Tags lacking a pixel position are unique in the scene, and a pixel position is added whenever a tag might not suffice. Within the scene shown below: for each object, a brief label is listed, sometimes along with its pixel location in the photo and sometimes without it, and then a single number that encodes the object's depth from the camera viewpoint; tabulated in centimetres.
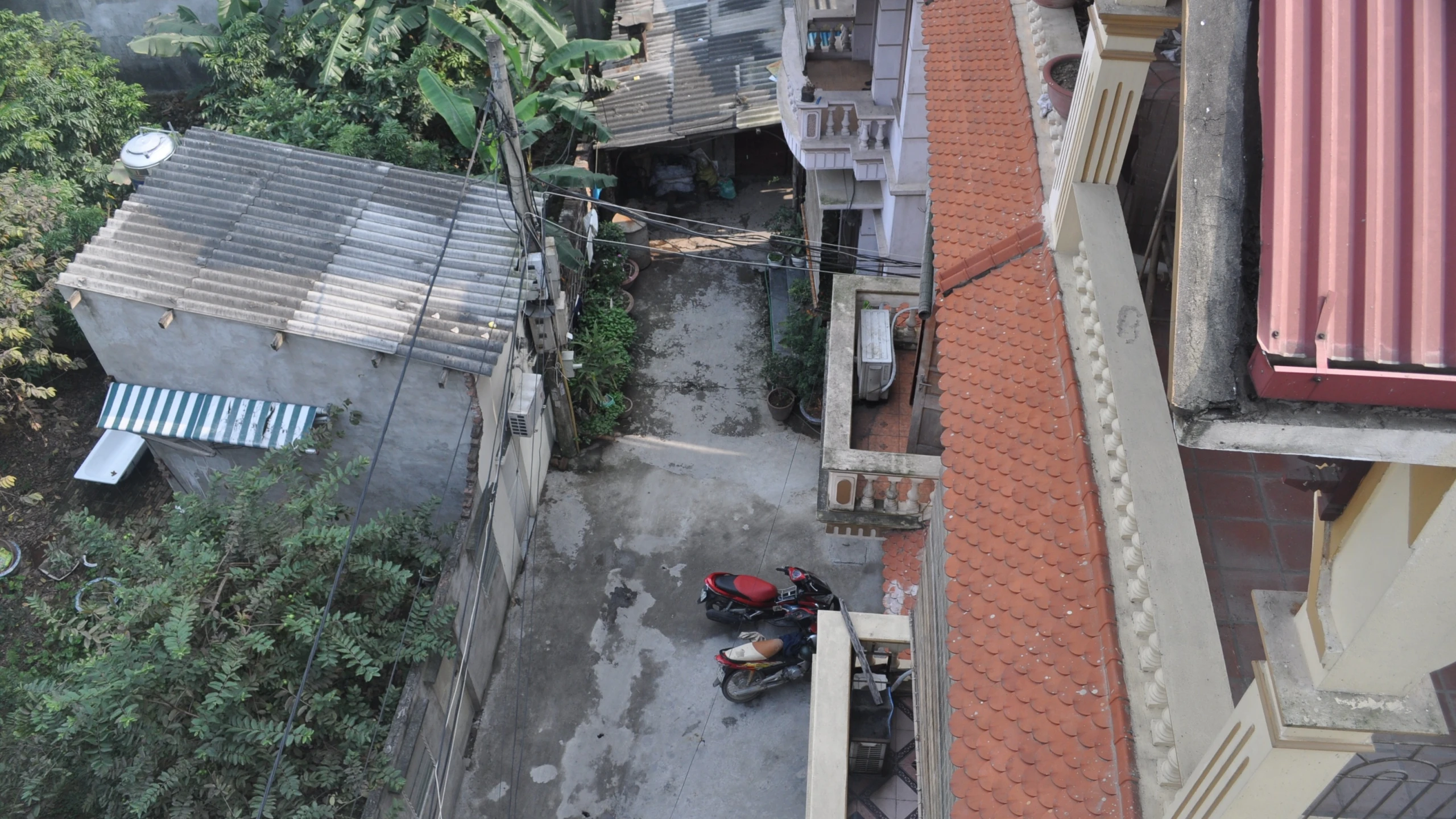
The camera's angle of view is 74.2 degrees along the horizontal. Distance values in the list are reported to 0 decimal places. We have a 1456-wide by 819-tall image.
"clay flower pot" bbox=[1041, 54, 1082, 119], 686
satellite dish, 1197
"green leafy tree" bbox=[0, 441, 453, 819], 765
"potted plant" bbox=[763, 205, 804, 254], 1683
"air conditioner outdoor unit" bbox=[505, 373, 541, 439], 1127
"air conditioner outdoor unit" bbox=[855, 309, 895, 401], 1106
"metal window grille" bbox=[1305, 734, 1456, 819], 412
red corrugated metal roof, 313
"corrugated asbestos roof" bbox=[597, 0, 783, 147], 1761
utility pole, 910
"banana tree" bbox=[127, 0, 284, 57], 1633
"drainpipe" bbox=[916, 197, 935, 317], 1001
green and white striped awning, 1059
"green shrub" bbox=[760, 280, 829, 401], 1410
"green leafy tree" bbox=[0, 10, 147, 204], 1443
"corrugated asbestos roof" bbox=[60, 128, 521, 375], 1019
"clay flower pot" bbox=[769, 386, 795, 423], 1431
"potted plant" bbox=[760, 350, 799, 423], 1434
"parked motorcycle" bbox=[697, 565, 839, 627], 1158
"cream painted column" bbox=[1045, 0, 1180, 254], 536
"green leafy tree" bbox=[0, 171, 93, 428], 1244
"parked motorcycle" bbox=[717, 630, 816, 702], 1109
